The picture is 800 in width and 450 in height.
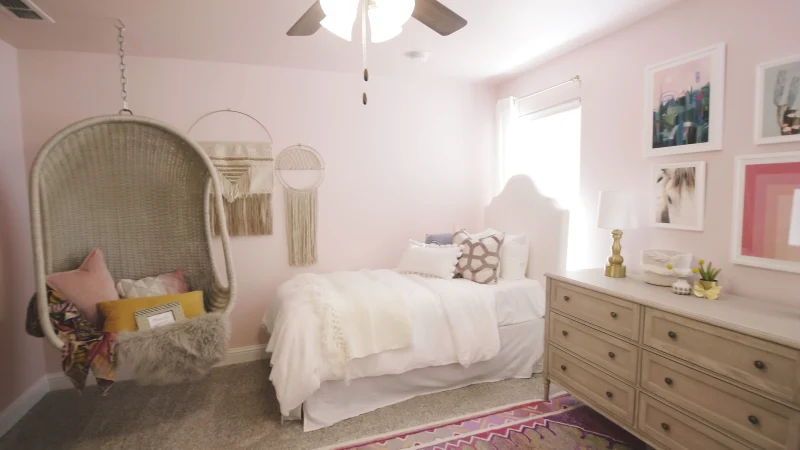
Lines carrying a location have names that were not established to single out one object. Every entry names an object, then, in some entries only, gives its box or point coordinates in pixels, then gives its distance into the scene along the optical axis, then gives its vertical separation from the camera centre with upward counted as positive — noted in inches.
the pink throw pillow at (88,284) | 77.3 -16.2
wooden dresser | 52.1 -26.9
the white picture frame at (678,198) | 80.7 +1.1
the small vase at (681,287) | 71.7 -16.2
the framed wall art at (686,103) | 77.7 +22.5
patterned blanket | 65.2 -25.4
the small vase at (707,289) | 69.2 -16.1
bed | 82.1 -34.4
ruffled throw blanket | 83.7 -26.6
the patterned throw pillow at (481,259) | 110.7 -16.3
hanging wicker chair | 81.5 +1.7
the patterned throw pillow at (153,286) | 87.7 -18.8
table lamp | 88.7 -2.7
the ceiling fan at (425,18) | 61.4 +32.8
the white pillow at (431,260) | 114.0 -17.1
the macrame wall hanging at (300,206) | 127.0 +0.3
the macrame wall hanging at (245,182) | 119.3 +8.2
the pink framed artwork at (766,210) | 66.4 -1.4
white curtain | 135.7 +26.4
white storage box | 77.1 -13.4
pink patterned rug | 78.4 -50.1
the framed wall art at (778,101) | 65.7 +18.4
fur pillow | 67.0 -26.4
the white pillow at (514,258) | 114.8 -16.4
